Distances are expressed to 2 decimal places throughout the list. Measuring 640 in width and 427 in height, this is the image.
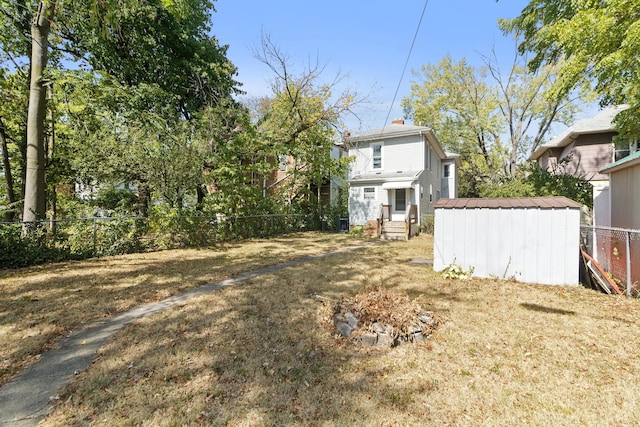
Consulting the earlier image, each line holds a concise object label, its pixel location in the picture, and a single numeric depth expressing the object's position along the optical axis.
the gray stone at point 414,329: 3.69
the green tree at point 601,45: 6.27
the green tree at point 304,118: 13.95
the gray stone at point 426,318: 3.97
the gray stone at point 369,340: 3.56
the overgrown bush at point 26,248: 7.48
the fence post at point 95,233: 9.09
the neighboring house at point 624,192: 6.58
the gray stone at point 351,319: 3.84
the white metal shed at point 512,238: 6.09
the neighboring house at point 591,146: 15.60
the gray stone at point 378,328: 3.63
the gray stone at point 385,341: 3.54
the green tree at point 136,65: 8.89
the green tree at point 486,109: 21.25
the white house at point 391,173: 16.88
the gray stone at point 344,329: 3.78
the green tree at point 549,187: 14.15
